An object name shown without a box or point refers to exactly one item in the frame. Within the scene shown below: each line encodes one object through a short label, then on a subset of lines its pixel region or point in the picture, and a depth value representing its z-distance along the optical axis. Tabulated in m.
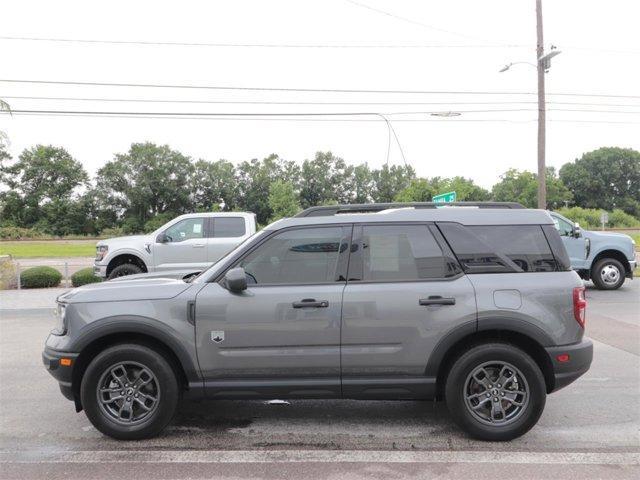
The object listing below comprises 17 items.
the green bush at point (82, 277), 15.93
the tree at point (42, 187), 79.56
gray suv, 4.24
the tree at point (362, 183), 78.19
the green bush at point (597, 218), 66.11
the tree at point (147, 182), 80.81
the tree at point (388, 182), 76.12
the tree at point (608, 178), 104.62
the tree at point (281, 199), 50.17
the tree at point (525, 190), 66.12
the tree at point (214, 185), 81.06
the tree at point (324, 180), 77.44
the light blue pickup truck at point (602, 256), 13.95
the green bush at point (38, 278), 16.36
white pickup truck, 13.25
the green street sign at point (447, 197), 17.32
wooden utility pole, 20.02
